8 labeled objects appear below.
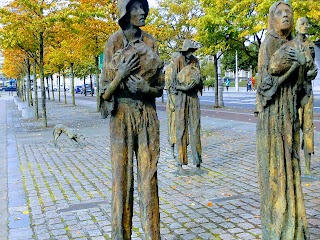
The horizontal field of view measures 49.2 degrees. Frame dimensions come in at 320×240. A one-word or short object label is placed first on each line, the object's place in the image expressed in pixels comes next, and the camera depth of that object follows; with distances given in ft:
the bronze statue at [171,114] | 25.72
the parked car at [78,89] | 190.58
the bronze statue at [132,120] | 10.62
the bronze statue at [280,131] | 11.04
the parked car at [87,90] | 176.28
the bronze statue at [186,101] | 22.51
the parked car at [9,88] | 222.22
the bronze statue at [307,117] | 19.19
